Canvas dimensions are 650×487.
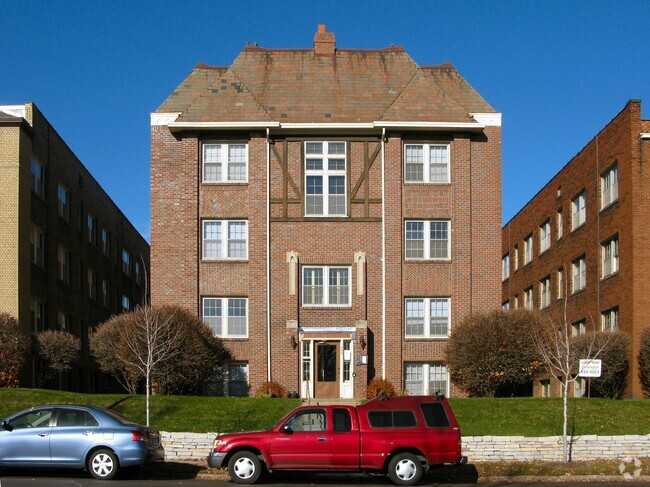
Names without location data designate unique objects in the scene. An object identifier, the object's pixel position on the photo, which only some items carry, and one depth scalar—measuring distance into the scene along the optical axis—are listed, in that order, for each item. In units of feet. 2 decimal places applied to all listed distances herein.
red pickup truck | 65.00
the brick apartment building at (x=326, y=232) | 118.52
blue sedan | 65.05
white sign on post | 77.20
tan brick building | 115.65
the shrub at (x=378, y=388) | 112.27
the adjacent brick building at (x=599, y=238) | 120.26
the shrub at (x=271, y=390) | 113.09
